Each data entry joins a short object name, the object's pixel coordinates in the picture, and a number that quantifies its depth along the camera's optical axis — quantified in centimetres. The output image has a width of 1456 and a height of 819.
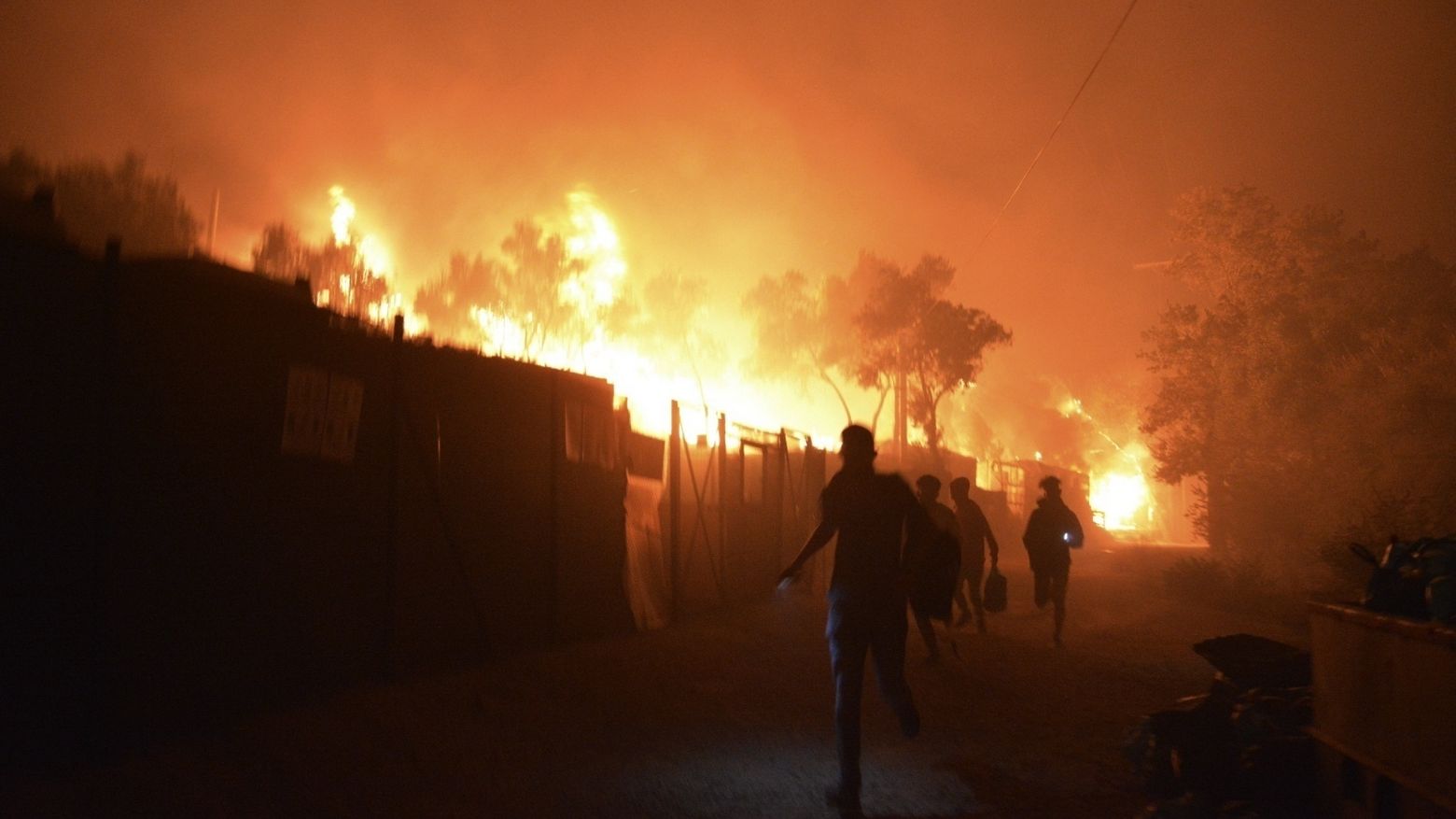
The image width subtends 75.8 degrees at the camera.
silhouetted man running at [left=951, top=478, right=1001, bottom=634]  1109
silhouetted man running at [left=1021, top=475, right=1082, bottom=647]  1084
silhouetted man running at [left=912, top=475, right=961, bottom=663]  963
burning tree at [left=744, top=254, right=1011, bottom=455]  4166
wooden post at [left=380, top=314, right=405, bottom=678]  659
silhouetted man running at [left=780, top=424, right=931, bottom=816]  485
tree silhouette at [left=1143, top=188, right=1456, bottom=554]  2250
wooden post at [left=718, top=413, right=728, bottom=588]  1266
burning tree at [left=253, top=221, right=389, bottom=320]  3906
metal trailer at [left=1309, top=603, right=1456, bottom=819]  332
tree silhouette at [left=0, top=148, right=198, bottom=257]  2639
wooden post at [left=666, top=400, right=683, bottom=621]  1118
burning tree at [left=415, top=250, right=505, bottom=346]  4703
